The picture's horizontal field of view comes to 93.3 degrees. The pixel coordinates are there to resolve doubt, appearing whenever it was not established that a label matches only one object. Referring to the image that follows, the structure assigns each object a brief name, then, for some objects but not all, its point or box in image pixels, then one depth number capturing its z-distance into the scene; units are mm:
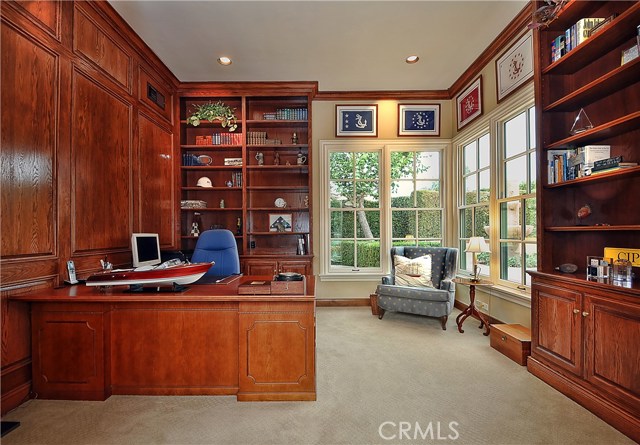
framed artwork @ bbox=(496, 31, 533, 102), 2938
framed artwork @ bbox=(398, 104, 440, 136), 4676
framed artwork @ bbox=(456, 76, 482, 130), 3863
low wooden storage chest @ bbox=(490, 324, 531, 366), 2572
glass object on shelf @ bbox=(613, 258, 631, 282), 1901
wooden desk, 2035
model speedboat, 2035
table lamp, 3400
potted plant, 4004
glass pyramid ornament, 2310
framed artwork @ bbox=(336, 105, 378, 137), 4676
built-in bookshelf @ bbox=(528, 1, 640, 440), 1796
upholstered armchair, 3541
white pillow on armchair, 3892
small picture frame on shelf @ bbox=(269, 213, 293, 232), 4629
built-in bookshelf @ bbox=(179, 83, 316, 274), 4375
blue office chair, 3220
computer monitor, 2787
